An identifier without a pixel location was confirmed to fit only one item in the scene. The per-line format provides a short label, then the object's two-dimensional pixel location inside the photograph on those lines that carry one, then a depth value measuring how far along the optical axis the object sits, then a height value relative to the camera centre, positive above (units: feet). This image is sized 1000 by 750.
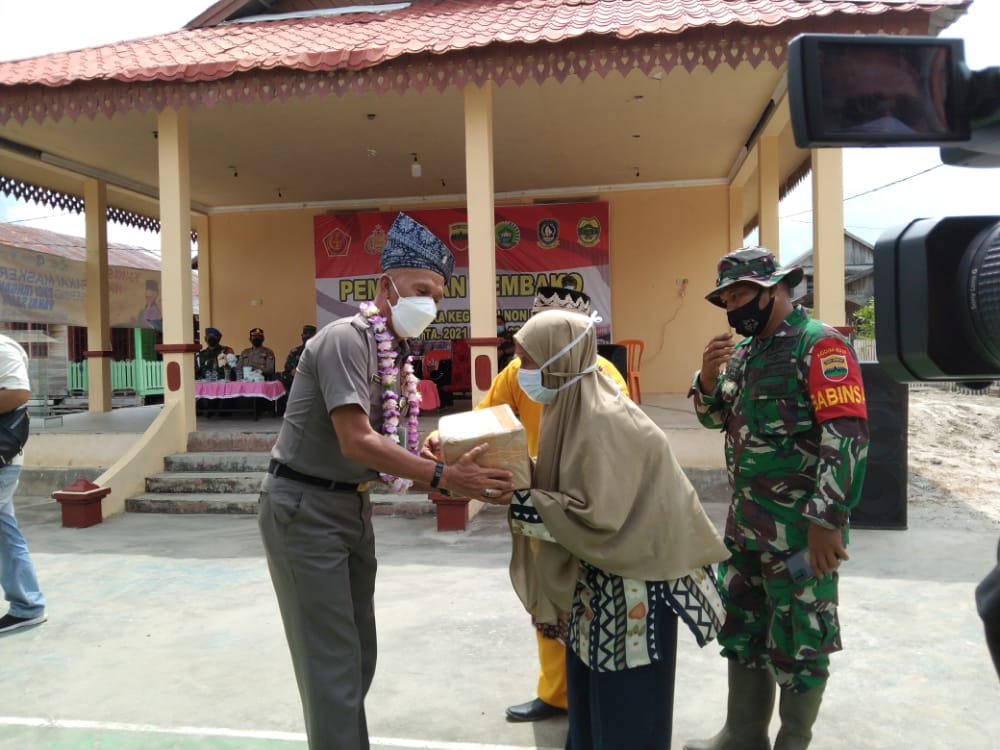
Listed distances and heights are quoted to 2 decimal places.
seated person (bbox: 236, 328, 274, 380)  34.35 +0.07
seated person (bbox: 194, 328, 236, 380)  33.88 +0.13
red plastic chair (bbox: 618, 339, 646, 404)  30.55 -0.34
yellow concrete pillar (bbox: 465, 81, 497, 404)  23.34 +3.69
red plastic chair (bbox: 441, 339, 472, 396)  37.70 -0.66
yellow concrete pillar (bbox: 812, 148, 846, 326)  22.12 +3.30
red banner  38.40 +5.11
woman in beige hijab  6.89 -1.80
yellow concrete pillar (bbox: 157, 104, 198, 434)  25.32 +3.35
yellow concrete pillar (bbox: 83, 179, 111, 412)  36.63 +3.16
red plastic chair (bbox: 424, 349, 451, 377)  37.11 -0.03
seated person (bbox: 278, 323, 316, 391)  33.77 -0.36
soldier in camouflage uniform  7.82 -1.50
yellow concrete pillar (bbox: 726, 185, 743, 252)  38.27 +6.97
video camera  3.70 +1.08
